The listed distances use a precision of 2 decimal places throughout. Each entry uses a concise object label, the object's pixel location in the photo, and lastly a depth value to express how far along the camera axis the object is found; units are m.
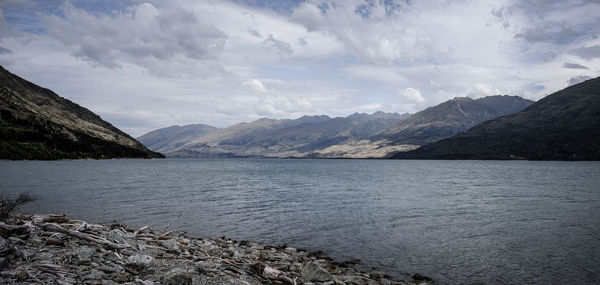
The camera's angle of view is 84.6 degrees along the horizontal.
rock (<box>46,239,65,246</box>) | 16.36
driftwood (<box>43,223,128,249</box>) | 18.23
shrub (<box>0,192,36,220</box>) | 18.84
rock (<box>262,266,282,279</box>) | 17.94
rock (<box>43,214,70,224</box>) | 20.06
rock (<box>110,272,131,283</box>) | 13.79
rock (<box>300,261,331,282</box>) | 18.98
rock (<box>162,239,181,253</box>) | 20.59
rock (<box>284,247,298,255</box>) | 28.39
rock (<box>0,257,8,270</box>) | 12.16
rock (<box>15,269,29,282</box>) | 11.79
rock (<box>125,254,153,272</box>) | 15.67
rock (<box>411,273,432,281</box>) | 23.02
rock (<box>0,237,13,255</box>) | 13.24
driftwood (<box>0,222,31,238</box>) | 16.42
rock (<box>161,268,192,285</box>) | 14.10
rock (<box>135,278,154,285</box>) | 13.72
